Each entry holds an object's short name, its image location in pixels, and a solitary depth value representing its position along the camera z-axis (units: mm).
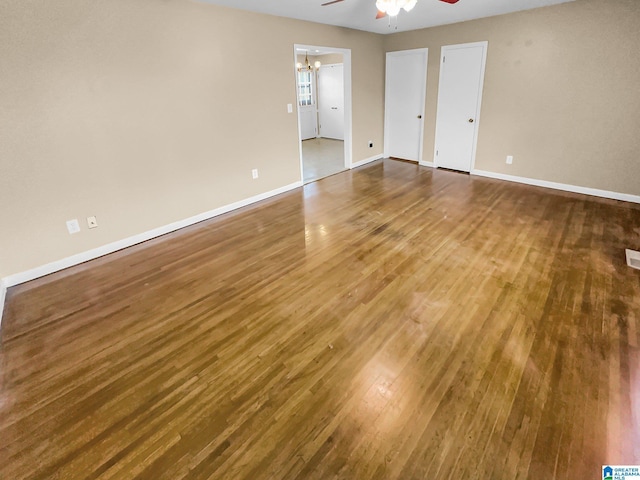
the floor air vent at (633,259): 2980
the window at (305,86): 9645
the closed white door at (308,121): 9805
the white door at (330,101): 9367
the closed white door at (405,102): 6168
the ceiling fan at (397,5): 2875
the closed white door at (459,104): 5355
